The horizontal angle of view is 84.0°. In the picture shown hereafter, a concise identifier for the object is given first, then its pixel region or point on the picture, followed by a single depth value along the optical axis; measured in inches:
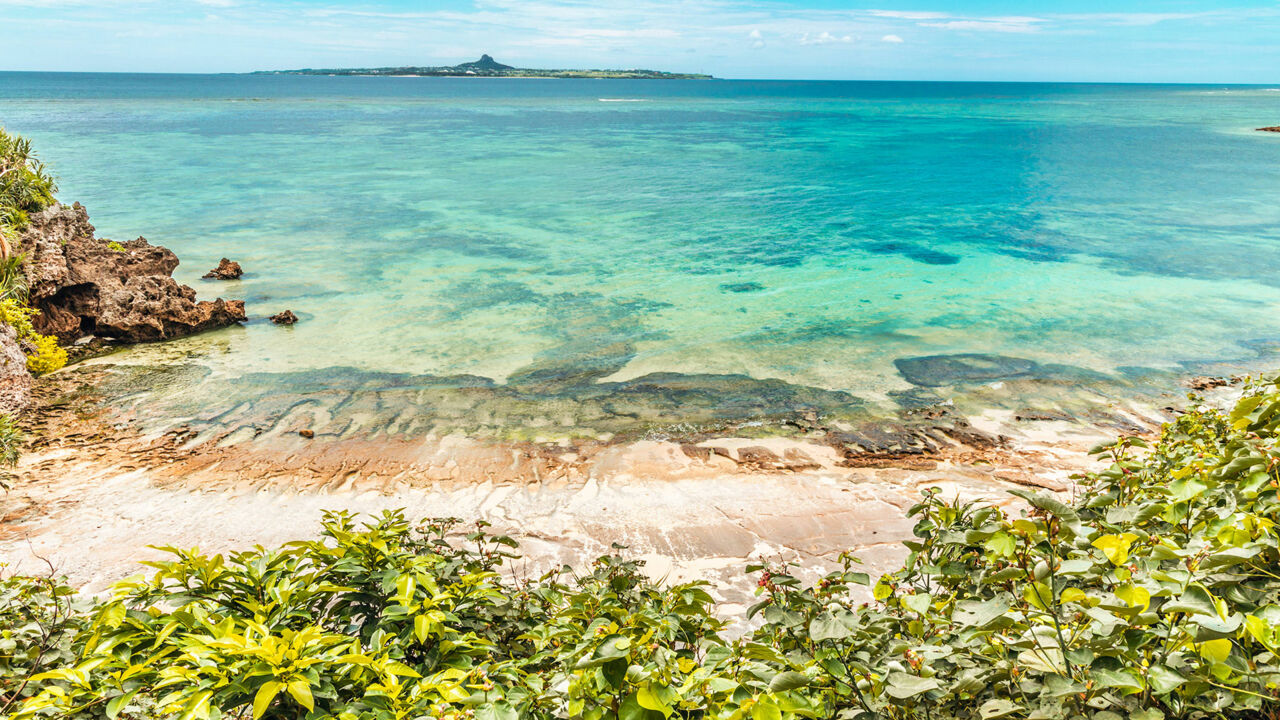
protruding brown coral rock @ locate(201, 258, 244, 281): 725.3
